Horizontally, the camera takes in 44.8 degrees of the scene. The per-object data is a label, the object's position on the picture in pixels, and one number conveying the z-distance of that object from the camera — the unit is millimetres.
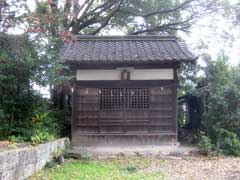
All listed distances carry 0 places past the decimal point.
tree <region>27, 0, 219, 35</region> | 14281
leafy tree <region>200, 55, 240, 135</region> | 9867
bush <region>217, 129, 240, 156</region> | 9312
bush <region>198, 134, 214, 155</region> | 9177
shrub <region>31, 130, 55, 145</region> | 6844
